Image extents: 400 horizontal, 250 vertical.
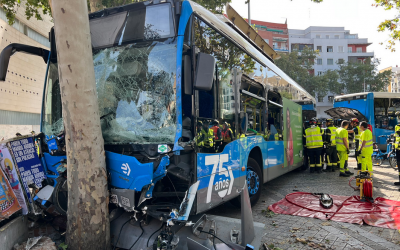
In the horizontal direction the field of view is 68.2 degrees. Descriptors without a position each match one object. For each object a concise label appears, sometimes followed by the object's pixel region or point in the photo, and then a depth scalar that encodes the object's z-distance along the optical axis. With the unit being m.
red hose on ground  5.55
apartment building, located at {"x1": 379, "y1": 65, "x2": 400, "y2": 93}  83.99
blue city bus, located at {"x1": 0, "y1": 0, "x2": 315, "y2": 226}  3.48
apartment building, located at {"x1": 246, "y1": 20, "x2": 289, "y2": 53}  56.53
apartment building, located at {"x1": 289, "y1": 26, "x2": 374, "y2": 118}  58.00
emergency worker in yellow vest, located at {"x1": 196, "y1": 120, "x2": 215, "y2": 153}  3.75
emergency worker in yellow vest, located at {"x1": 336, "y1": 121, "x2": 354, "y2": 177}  9.64
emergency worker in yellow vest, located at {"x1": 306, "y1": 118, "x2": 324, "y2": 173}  10.05
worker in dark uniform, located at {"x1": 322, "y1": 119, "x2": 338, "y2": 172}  10.65
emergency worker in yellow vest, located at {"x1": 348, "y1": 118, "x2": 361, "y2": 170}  10.02
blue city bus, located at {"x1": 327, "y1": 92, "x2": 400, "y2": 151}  14.55
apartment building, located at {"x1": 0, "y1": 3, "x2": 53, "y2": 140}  11.63
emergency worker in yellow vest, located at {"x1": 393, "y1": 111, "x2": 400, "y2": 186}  7.61
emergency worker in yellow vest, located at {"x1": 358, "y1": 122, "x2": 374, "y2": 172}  8.05
